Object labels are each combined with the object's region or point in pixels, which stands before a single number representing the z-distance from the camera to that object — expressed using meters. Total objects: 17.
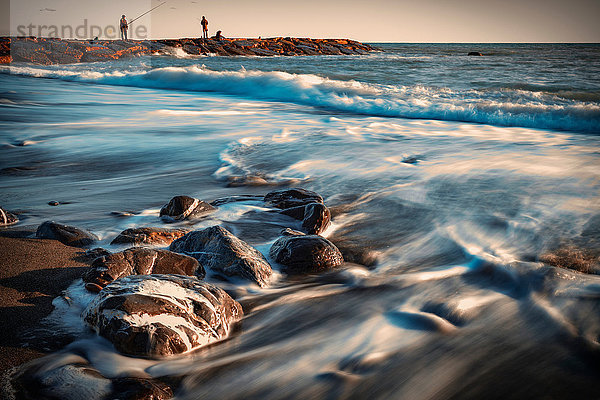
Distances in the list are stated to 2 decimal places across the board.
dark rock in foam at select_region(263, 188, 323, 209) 3.55
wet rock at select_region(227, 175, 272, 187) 4.47
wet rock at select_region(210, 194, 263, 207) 3.70
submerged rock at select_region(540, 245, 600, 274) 2.66
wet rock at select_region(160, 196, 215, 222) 3.33
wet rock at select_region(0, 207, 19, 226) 3.10
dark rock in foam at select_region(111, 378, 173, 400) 1.53
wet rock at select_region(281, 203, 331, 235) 3.18
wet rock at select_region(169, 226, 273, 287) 2.44
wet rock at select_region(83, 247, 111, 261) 2.60
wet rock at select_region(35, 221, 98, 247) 2.78
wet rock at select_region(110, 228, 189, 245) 2.79
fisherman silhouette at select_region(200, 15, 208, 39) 43.66
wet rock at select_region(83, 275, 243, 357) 1.77
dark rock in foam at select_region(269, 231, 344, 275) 2.60
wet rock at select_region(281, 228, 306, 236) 2.96
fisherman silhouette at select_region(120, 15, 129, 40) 33.72
